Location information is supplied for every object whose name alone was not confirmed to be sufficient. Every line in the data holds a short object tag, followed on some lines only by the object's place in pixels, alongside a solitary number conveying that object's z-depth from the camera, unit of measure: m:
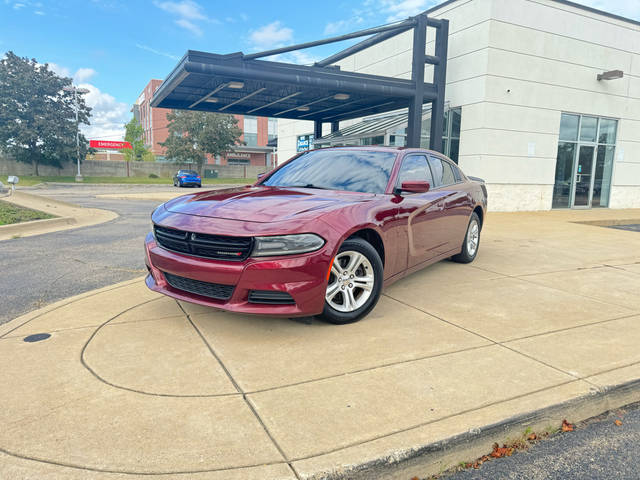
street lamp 44.58
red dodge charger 3.34
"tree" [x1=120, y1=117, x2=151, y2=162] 72.38
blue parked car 36.50
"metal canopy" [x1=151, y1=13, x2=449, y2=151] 10.86
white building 14.12
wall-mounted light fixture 15.24
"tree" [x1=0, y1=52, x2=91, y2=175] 44.88
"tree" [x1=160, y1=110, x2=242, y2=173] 56.00
